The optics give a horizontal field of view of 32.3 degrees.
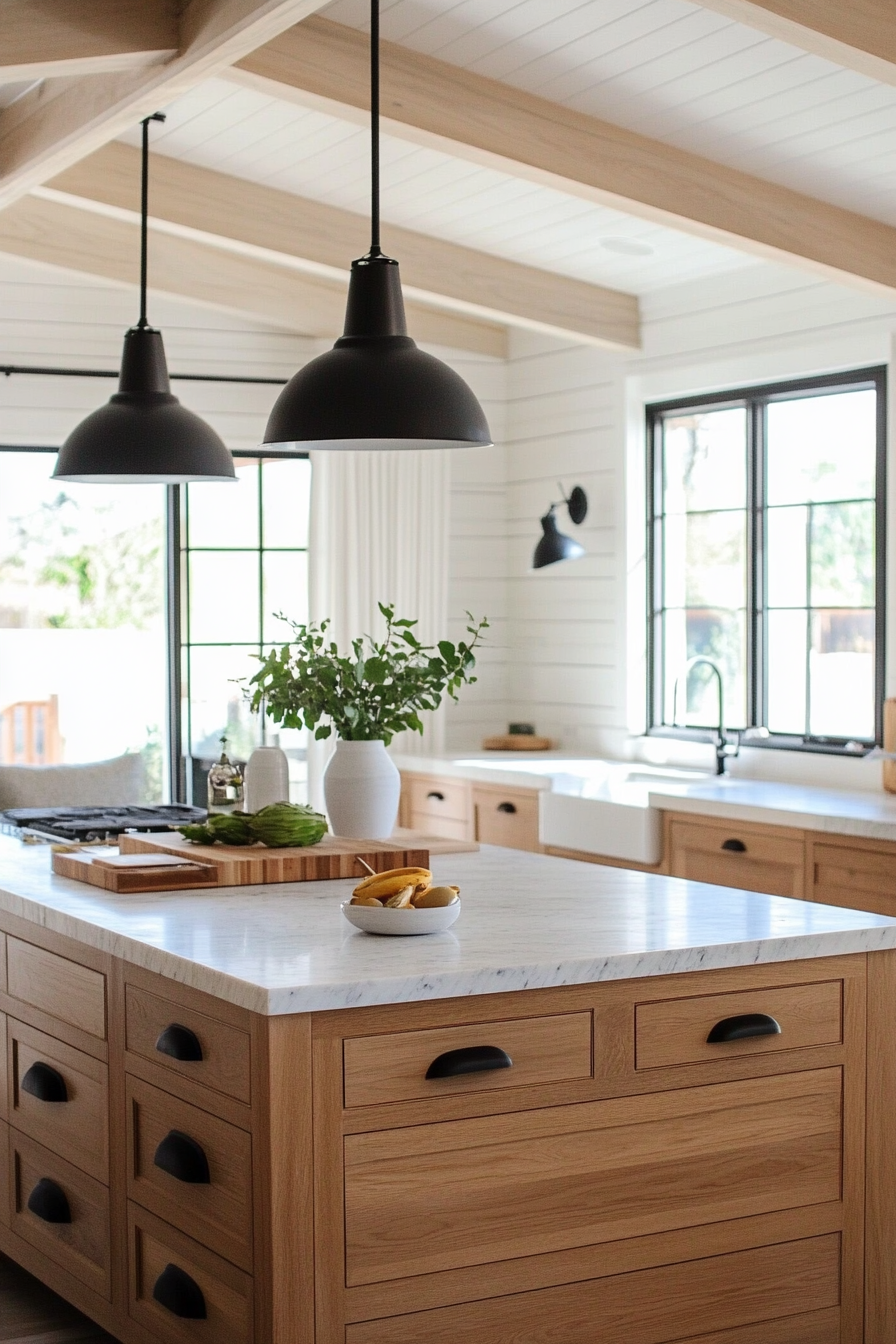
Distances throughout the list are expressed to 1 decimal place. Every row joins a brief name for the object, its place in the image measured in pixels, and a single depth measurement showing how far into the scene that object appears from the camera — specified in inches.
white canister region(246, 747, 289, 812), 150.6
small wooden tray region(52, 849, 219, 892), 124.1
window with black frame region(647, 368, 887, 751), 207.3
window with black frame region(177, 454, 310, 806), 255.0
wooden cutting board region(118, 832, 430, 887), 127.1
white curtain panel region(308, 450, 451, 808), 255.9
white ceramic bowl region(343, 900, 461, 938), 102.3
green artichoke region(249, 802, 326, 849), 134.9
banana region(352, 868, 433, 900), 105.1
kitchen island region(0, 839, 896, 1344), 89.3
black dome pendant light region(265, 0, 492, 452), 104.0
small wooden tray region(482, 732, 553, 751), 258.1
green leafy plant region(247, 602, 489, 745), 143.3
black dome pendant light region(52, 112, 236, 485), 138.5
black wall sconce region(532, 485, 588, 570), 245.8
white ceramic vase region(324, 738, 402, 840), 143.5
